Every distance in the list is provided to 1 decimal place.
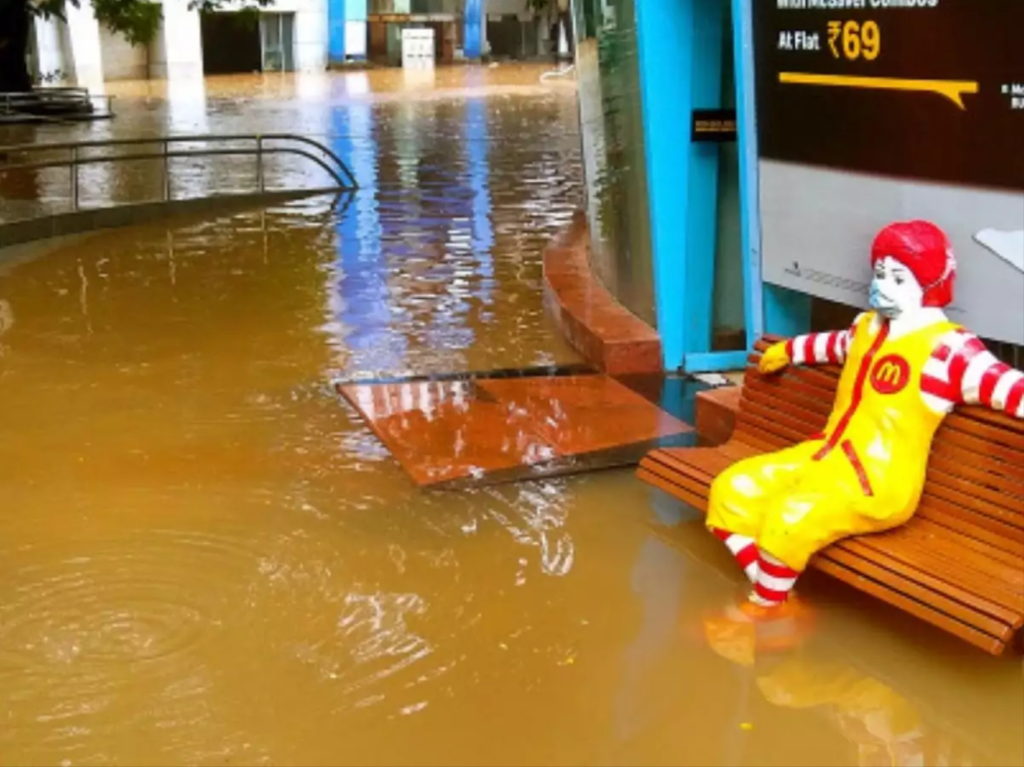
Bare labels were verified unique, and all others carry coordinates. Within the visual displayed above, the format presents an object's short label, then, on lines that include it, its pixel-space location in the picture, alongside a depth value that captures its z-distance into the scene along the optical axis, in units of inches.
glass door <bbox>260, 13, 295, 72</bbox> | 2066.9
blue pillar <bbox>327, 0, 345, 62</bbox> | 2114.9
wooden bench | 151.9
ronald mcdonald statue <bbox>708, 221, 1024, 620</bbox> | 167.5
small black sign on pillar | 279.4
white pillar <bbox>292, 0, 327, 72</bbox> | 2082.9
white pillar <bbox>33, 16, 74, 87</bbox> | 1711.4
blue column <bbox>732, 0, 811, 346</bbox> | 225.3
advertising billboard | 174.6
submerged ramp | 237.5
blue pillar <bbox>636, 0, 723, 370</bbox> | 273.1
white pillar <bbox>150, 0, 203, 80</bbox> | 1843.0
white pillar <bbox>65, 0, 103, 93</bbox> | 1727.4
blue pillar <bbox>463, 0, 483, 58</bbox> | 2283.5
